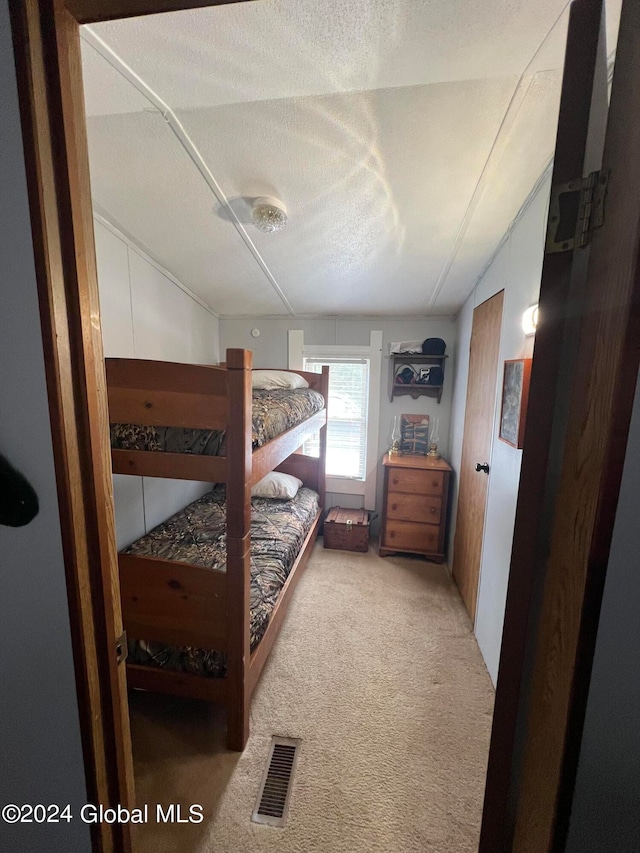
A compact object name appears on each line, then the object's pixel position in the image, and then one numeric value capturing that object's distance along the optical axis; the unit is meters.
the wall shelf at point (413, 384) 3.11
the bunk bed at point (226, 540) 1.24
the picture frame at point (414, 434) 3.28
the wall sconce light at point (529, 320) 1.46
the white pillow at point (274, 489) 2.92
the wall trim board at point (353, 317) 3.13
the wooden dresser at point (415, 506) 2.87
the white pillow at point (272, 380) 2.56
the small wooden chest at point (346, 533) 3.14
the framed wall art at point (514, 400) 1.47
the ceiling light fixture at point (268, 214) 1.61
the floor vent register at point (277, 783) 1.23
